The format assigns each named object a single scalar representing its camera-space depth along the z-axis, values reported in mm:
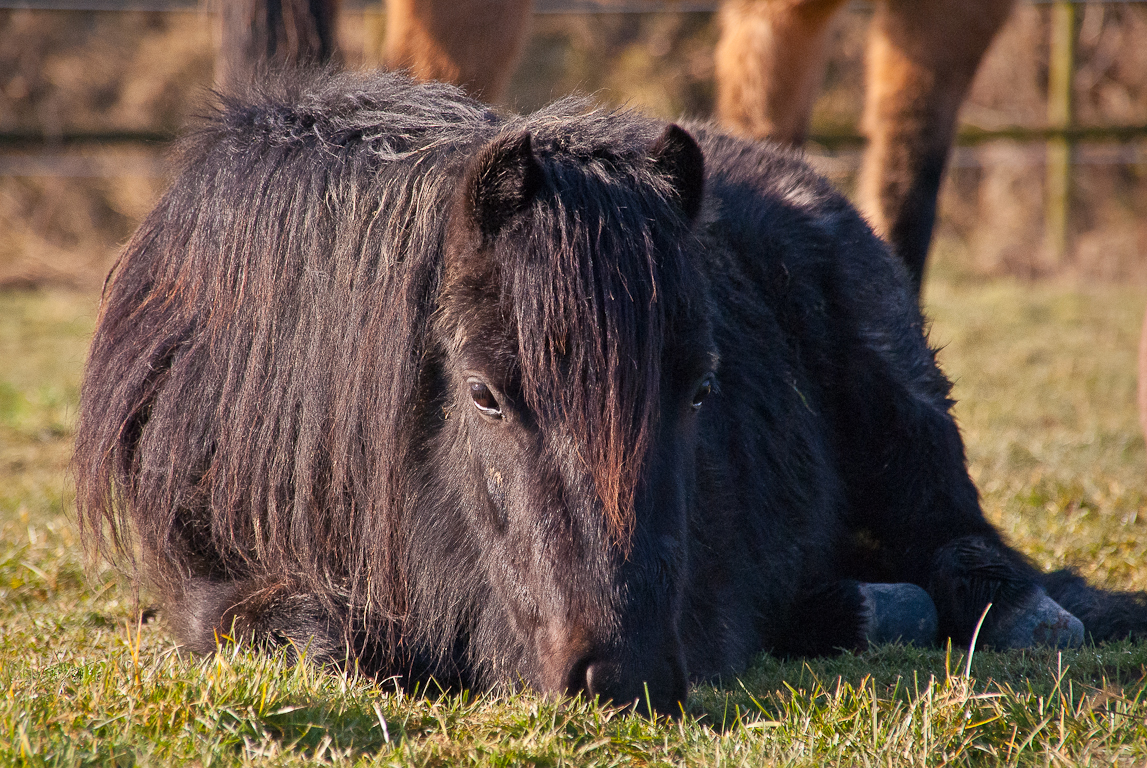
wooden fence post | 31843
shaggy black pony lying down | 9724
